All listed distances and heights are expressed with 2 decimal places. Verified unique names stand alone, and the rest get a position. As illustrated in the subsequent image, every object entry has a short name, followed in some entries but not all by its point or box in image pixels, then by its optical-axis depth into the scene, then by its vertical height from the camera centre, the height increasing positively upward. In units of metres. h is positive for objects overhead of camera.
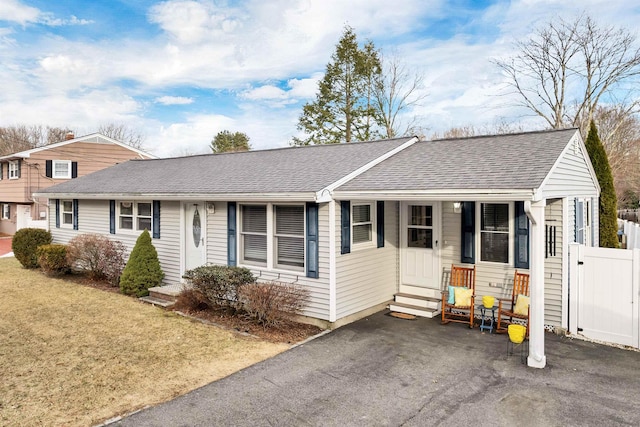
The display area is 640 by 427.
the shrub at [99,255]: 11.09 -1.15
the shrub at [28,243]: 13.41 -0.99
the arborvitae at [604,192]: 12.69 +0.58
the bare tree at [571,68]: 21.27 +7.82
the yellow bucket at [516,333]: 6.37 -1.90
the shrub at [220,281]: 7.69 -1.31
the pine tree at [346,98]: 23.92 +6.73
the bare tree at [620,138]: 22.27 +4.18
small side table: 7.17 -1.98
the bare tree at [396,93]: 24.84 +7.23
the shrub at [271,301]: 7.07 -1.55
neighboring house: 21.38 +2.52
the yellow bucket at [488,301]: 7.21 -1.58
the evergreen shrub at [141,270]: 9.88 -1.41
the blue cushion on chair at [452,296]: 7.52 -1.55
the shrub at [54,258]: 11.93 -1.33
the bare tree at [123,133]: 40.22 +7.91
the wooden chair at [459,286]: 7.73 -1.44
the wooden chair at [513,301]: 7.08 -1.61
